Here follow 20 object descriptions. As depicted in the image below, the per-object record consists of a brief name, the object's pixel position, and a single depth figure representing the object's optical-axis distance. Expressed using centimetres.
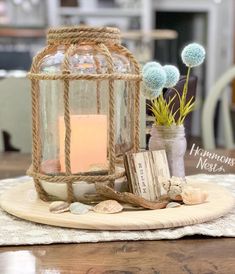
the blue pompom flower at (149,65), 79
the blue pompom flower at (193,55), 81
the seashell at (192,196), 77
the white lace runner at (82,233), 65
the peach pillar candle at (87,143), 78
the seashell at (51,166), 79
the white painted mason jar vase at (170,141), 81
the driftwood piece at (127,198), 75
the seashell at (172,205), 76
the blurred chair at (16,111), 174
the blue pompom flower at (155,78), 76
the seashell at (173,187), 77
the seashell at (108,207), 73
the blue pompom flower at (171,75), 81
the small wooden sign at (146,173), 77
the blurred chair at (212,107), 177
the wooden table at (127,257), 56
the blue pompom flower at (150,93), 78
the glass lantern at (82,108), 76
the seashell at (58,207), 73
